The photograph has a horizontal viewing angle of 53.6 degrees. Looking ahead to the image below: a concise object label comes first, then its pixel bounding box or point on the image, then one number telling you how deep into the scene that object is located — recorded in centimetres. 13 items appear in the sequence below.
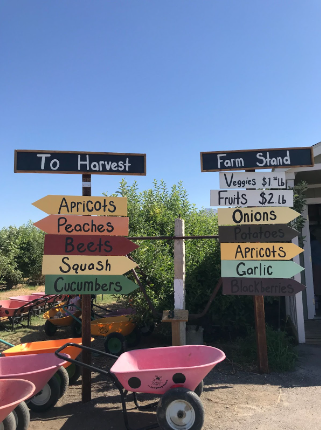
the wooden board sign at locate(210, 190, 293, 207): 469
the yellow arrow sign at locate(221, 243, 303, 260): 454
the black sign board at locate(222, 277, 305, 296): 448
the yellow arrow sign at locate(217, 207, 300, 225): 462
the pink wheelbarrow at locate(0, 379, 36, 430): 278
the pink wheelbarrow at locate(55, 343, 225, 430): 308
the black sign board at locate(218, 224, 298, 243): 462
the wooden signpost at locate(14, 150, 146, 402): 405
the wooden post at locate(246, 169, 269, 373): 469
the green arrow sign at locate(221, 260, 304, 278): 447
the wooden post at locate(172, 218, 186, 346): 445
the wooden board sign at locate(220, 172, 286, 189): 478
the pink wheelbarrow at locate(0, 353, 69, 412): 376
